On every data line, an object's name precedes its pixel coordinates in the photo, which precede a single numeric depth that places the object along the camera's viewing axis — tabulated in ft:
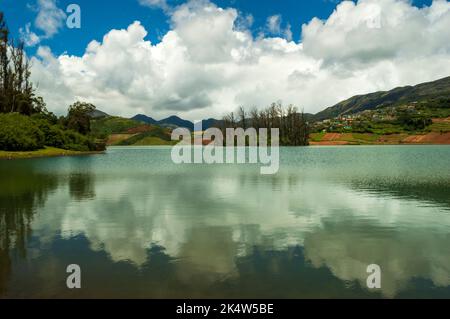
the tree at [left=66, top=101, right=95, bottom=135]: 472.85
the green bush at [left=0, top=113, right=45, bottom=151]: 319.88
